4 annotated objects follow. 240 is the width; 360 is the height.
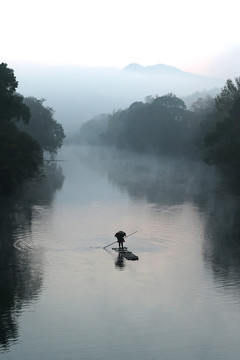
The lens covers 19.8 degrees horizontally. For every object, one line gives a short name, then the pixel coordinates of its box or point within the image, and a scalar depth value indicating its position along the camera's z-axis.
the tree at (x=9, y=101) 103.25
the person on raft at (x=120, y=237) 53.85
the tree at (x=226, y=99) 146.38
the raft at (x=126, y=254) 51.66
